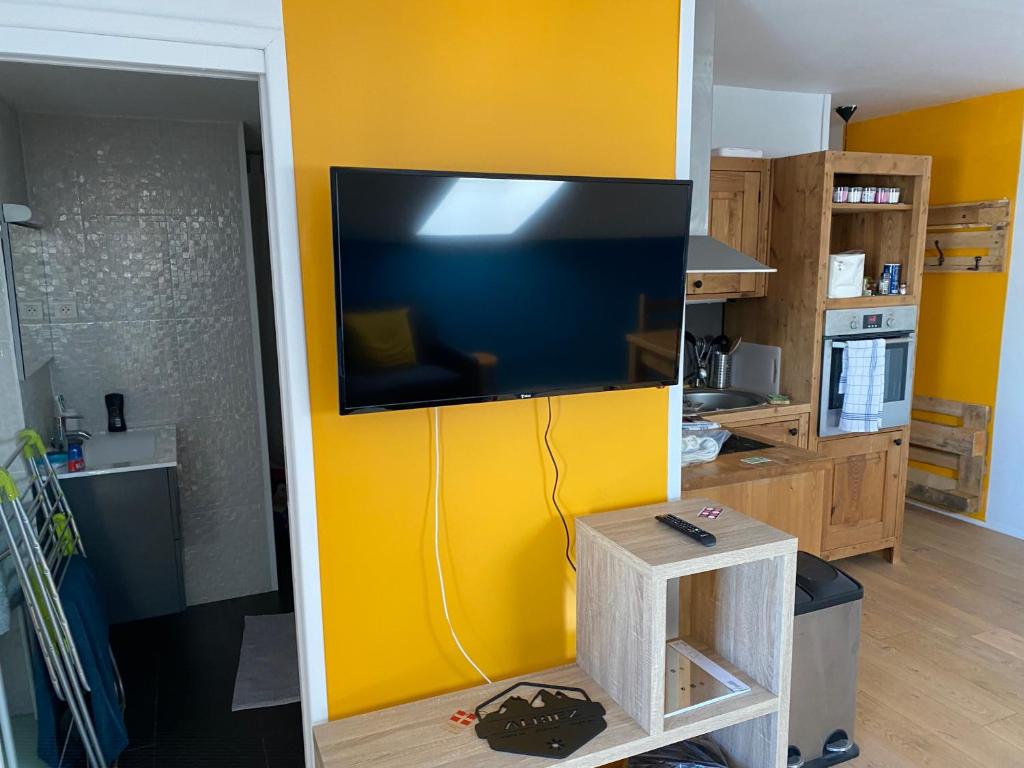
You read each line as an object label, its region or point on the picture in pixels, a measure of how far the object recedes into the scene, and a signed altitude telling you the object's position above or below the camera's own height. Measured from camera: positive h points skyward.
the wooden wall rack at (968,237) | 4.02 +0.24
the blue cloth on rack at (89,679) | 2.14 -1.20
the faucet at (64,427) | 2.97 -0.57
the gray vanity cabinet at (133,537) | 2.77 -0.96
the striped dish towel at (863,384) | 3.56 -0.50
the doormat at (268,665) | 2.67 -1.48
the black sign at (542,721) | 1.62 -1.02
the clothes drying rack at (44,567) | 2.05 -0.85
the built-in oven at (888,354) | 3.59 -0.37
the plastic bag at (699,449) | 2.62 -0.60
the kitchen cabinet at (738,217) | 3.56 +0.32
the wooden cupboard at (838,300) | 3.51 -0.07
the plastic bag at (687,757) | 1.98 -1.30
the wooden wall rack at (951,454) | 4.18 -1.03
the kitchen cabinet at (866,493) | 3.64 -1.08
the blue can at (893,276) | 3.78 +0.02
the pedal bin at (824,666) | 2.23 -1.19
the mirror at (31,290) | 2.92 -0.01
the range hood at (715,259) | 2.34 +0.07
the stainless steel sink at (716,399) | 3.76 -0.61
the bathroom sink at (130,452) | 2.76 -0.65
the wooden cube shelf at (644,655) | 1.63 -0.94
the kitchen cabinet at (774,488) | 2.45 -0.70
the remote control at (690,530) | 1.74 -0.61
